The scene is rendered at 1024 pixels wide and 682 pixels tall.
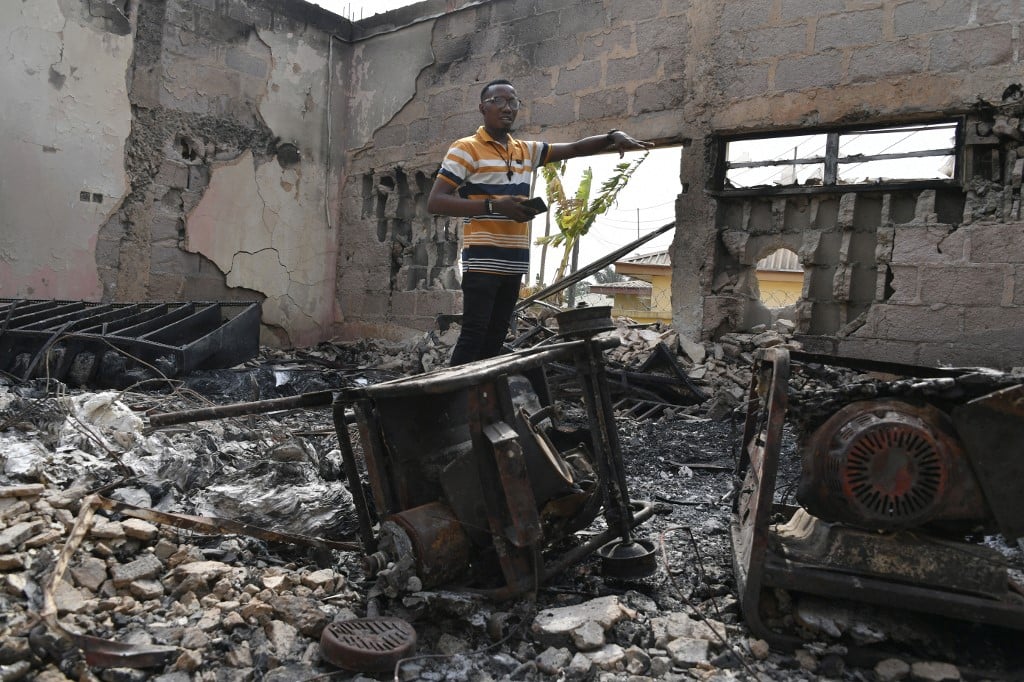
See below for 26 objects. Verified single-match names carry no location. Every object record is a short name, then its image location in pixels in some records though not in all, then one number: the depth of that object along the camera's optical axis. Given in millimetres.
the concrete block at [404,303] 8453
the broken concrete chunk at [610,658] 2016
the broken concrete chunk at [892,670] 2033
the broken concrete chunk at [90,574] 2266
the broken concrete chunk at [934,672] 2002
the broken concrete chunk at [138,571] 2297
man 3523
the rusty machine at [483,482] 2168
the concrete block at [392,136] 8586
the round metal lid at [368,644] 1926
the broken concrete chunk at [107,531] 2486
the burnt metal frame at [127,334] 5176
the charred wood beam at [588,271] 6520
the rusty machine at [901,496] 2025
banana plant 9492
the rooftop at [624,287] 23703
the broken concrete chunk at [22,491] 2705
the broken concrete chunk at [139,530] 2516
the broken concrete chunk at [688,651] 2070
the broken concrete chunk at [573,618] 2143
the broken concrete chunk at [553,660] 2004
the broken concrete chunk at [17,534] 2344
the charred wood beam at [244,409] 2311
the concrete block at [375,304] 8734
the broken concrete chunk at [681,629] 2195
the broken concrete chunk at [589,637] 2088
